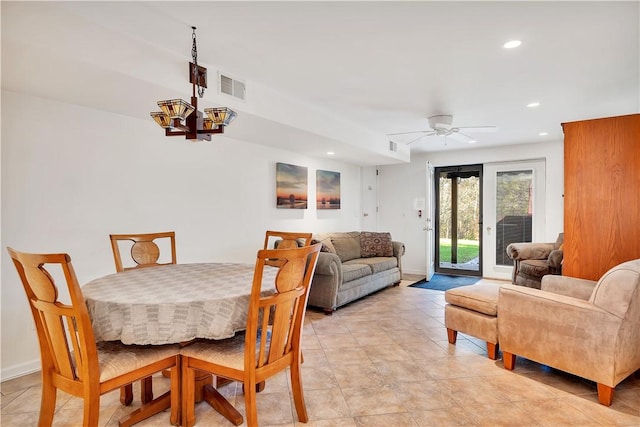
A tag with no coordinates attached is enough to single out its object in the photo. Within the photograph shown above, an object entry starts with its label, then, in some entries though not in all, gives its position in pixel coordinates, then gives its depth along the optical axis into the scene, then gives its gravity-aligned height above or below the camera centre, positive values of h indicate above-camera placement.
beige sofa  4.14 -0.77
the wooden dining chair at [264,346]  1.74 -0.75
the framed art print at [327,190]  5.75 +0.34
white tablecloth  1.72 -0.51
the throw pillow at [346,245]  5.13 -0.53
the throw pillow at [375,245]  5.55 -0.57
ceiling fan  4.09 +1.00
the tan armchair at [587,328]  2.12 -0.78
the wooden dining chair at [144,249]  2.81 -0.32
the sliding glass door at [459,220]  6.62 -0.19
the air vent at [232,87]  2.89 +1.05
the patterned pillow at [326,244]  4.60 -0.47
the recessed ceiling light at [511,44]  2.38 +1.15
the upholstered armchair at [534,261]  4.25 -0.67
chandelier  2.05 +0.57
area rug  5.61 -1.23
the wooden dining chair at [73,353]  1.56 -0.73
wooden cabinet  2.72 +0.13
